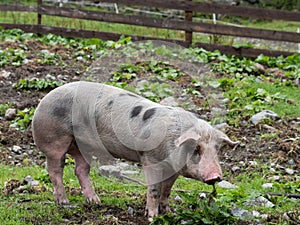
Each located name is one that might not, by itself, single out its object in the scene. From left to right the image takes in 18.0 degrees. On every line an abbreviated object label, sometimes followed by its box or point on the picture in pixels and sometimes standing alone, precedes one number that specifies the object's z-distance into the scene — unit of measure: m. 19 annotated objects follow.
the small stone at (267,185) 10.51
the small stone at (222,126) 10.29
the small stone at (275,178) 11.04
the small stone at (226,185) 10.35
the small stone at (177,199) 9.11
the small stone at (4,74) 16.44
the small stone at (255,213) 8.42
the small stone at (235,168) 11.54
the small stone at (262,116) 13.53
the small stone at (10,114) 13.73
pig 7.35
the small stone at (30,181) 9.85
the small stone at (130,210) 8.22
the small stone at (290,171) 11.32
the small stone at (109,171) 10.18
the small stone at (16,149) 12.18
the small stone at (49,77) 16.29
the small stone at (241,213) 8.31
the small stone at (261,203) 9.09
